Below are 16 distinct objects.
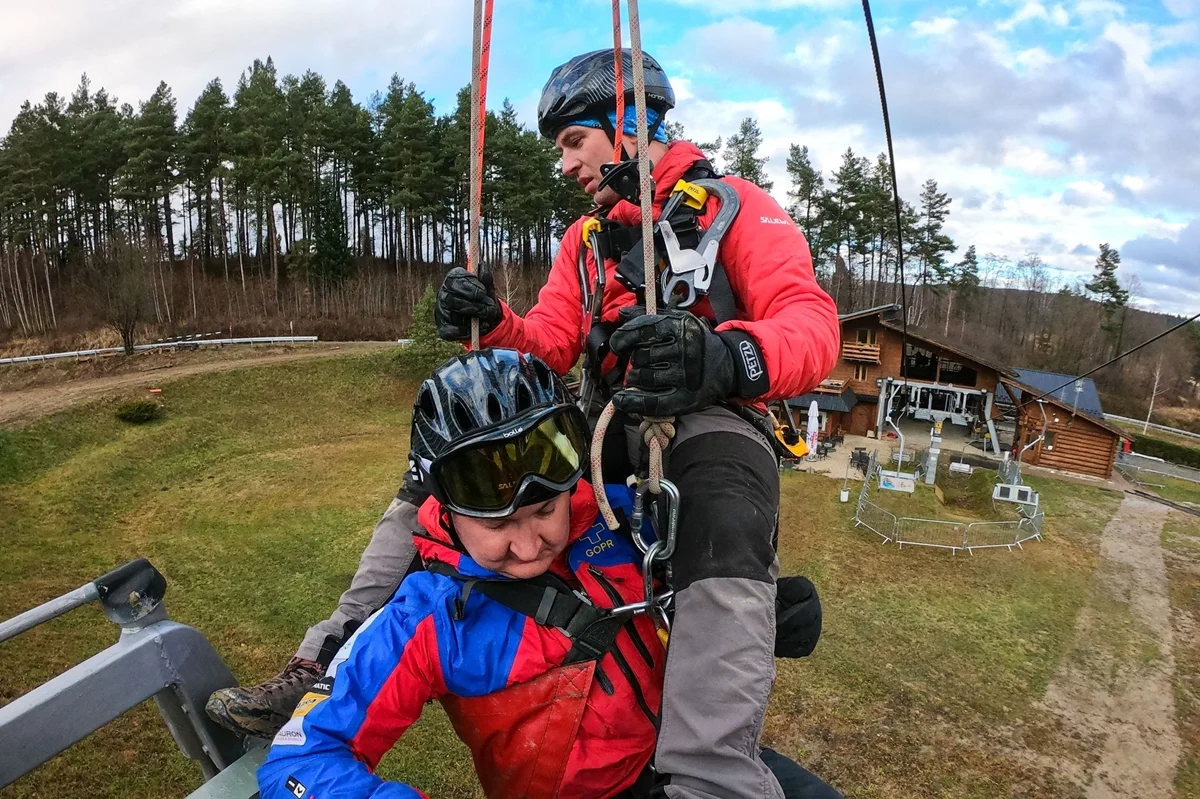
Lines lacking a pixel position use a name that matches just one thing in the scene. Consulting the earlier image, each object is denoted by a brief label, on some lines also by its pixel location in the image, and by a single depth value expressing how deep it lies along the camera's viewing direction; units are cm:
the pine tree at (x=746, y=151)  3941
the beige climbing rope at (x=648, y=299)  186
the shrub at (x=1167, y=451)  3234
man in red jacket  166
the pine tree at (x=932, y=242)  4081
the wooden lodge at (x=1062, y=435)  2364
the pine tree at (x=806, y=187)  4069
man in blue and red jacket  179
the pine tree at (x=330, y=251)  4066
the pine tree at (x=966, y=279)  4434
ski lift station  2400
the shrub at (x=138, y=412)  2088
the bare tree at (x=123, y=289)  2670
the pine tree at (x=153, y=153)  3672
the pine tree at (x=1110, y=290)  4822
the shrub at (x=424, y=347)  2678
